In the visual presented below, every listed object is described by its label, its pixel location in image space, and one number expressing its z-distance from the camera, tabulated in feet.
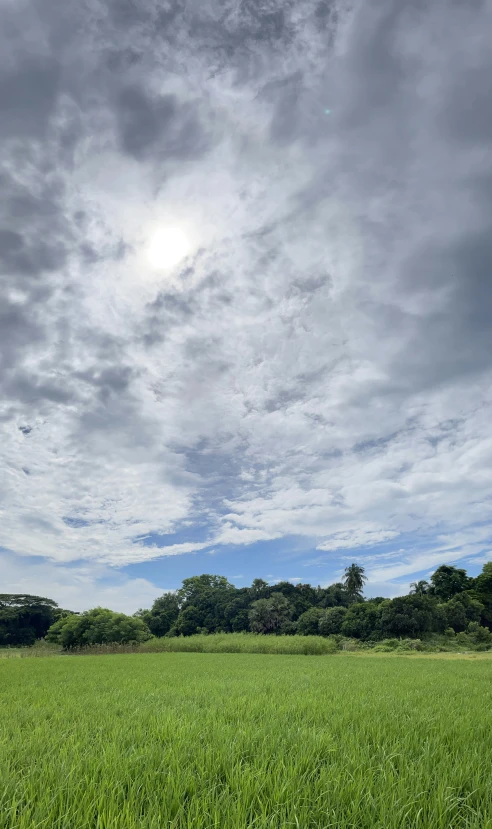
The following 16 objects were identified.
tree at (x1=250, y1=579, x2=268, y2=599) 190.08
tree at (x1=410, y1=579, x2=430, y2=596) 193.23
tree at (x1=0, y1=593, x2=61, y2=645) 207.72
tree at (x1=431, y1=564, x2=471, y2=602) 180.02
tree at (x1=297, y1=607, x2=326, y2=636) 150.71
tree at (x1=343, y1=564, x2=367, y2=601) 211.82
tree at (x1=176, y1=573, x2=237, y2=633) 179.11
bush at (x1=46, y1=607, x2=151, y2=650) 137.59
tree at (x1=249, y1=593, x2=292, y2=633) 161.89
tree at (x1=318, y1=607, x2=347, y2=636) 145.95
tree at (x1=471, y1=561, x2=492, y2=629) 162.68
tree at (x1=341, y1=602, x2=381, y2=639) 139.33
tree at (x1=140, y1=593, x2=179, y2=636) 189.98
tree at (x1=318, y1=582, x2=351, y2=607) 186.19
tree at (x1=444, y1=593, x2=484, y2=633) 143.23
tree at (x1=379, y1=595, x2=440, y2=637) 134.10
